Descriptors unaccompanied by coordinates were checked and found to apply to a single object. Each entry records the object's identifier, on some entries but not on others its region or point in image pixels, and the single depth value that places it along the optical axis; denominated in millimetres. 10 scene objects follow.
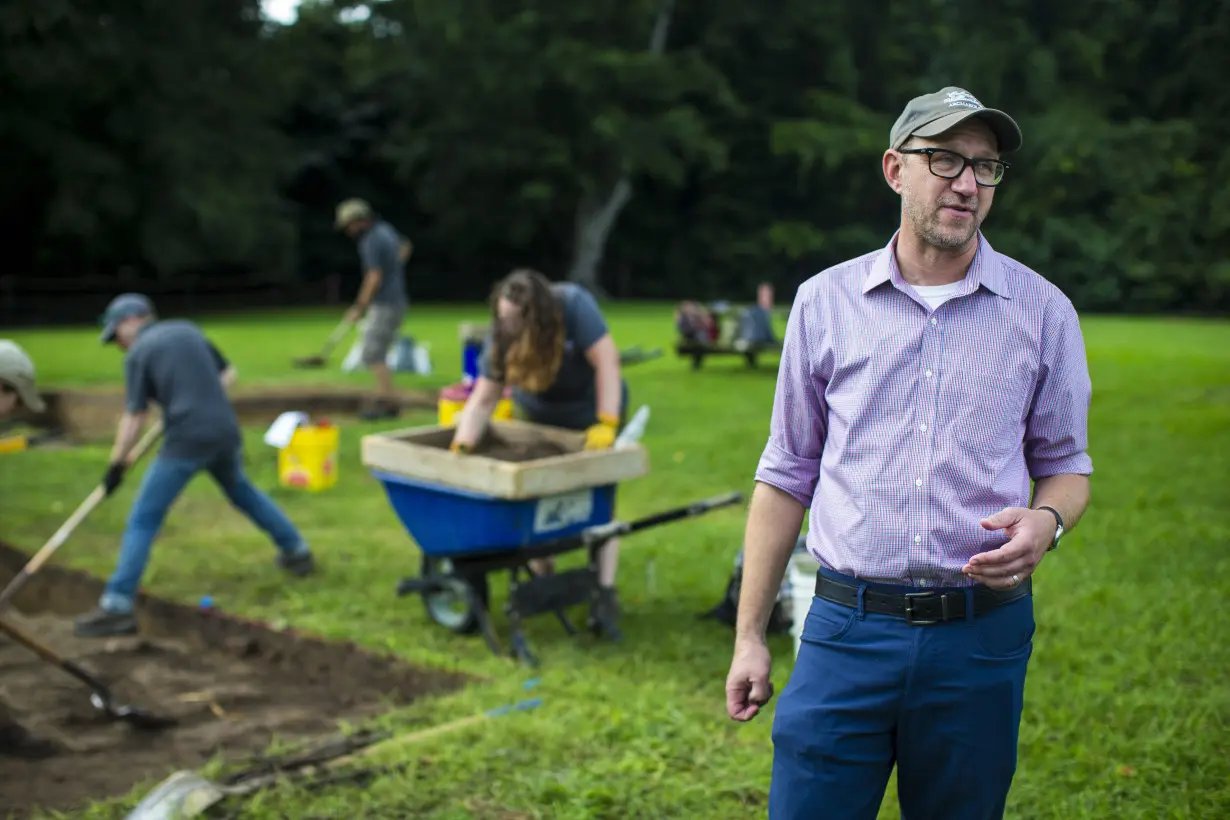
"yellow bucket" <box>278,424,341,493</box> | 8781
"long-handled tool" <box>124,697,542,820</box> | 3678
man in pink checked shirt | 2215
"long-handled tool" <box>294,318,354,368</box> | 15734
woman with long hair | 5445
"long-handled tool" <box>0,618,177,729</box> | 4793
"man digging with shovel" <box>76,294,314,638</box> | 6039
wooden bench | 15219
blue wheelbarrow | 5371
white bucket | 4703
